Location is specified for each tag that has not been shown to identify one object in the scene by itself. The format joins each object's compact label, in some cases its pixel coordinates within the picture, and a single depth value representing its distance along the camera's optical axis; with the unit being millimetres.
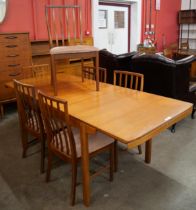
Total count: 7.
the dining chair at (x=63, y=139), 1795
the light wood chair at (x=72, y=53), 2270
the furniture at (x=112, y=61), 3768
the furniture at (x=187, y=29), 7004
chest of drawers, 3615
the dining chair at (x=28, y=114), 2169
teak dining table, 1526
